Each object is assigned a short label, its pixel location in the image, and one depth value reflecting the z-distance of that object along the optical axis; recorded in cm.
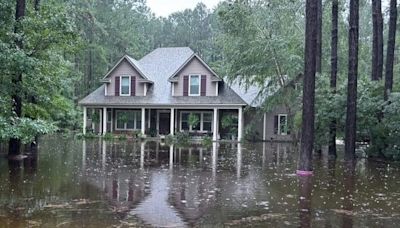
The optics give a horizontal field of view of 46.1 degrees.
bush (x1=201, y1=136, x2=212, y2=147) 2725
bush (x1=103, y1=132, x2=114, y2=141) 3084
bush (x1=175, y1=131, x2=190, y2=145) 2956
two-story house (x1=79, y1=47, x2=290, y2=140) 3192
